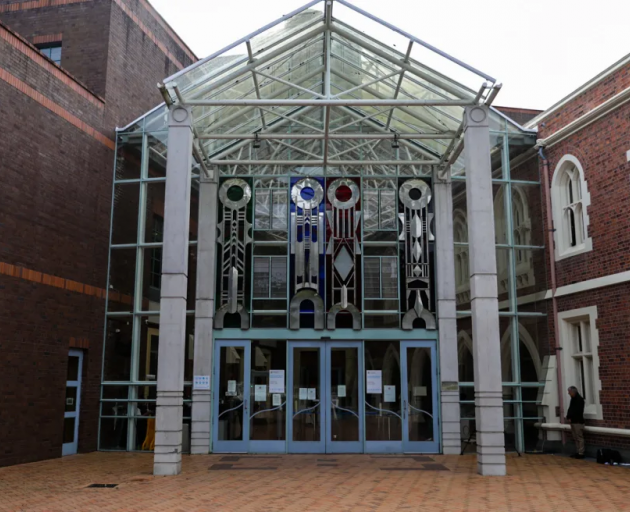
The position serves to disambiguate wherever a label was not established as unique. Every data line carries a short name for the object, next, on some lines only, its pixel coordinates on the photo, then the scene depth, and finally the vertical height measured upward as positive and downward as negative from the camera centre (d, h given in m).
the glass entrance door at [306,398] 14.89 -0.42
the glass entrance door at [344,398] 14.92 -0.41
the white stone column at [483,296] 11.29 +1.39
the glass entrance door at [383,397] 14.91 -0.39
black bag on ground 12.73 -1.39
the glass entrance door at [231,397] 14.82 -0.40
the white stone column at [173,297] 11.34 +1.35
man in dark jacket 13.69 -0.76
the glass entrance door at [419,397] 14.86 -0.38
